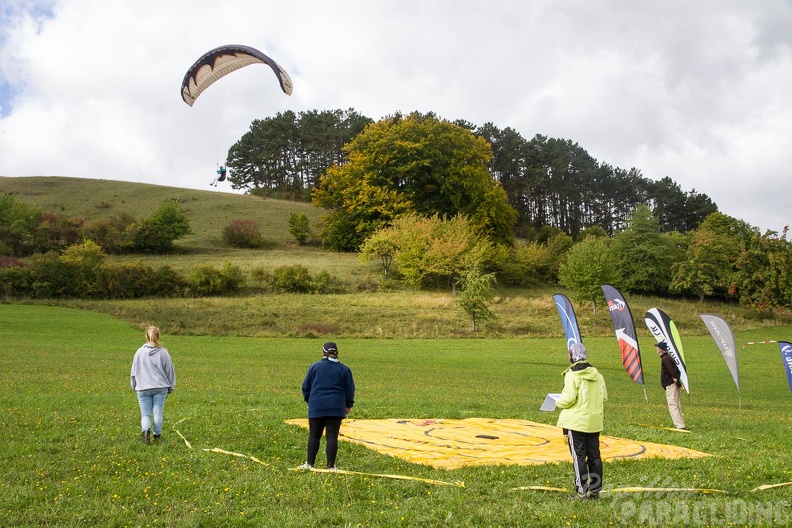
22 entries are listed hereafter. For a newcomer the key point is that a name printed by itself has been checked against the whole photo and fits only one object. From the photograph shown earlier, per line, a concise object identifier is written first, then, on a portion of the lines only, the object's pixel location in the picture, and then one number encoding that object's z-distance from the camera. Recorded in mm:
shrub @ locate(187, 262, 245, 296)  58188
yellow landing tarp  10859
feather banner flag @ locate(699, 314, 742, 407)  19625
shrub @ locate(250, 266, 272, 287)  63062
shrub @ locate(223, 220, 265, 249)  87625
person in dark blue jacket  9492
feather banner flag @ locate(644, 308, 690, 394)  17562
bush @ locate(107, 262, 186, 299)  55969
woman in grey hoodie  11031
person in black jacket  14781
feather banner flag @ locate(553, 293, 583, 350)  18850
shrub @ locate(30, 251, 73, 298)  53312
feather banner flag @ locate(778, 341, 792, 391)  19500
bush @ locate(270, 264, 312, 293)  61031
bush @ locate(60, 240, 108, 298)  54875
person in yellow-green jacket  8344
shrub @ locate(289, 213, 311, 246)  90406
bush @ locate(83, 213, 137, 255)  76250
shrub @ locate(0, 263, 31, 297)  52312
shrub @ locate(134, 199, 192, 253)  79312
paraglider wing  24906
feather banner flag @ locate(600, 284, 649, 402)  19016
